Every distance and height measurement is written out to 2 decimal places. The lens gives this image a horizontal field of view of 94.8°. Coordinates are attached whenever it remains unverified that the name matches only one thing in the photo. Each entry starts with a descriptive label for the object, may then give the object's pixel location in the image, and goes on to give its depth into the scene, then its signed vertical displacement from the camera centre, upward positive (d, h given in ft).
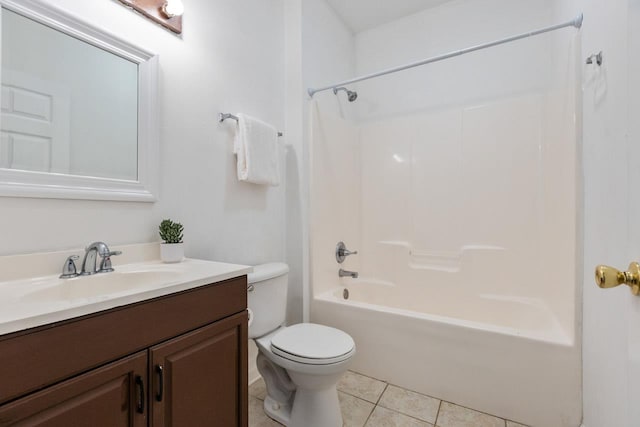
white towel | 5.40 +1.19
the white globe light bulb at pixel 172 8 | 4.33 +3.04
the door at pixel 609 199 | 1.92 +0.17
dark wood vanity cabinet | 2.01 -1.30
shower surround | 4.89 -0.04
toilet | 4.36 -2.16
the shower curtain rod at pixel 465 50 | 4.64 +3.09
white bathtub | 4.52 -2.44
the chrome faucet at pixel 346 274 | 7.68 -1.57
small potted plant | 4.06 -0.41
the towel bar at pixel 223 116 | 5.27 +1.74
